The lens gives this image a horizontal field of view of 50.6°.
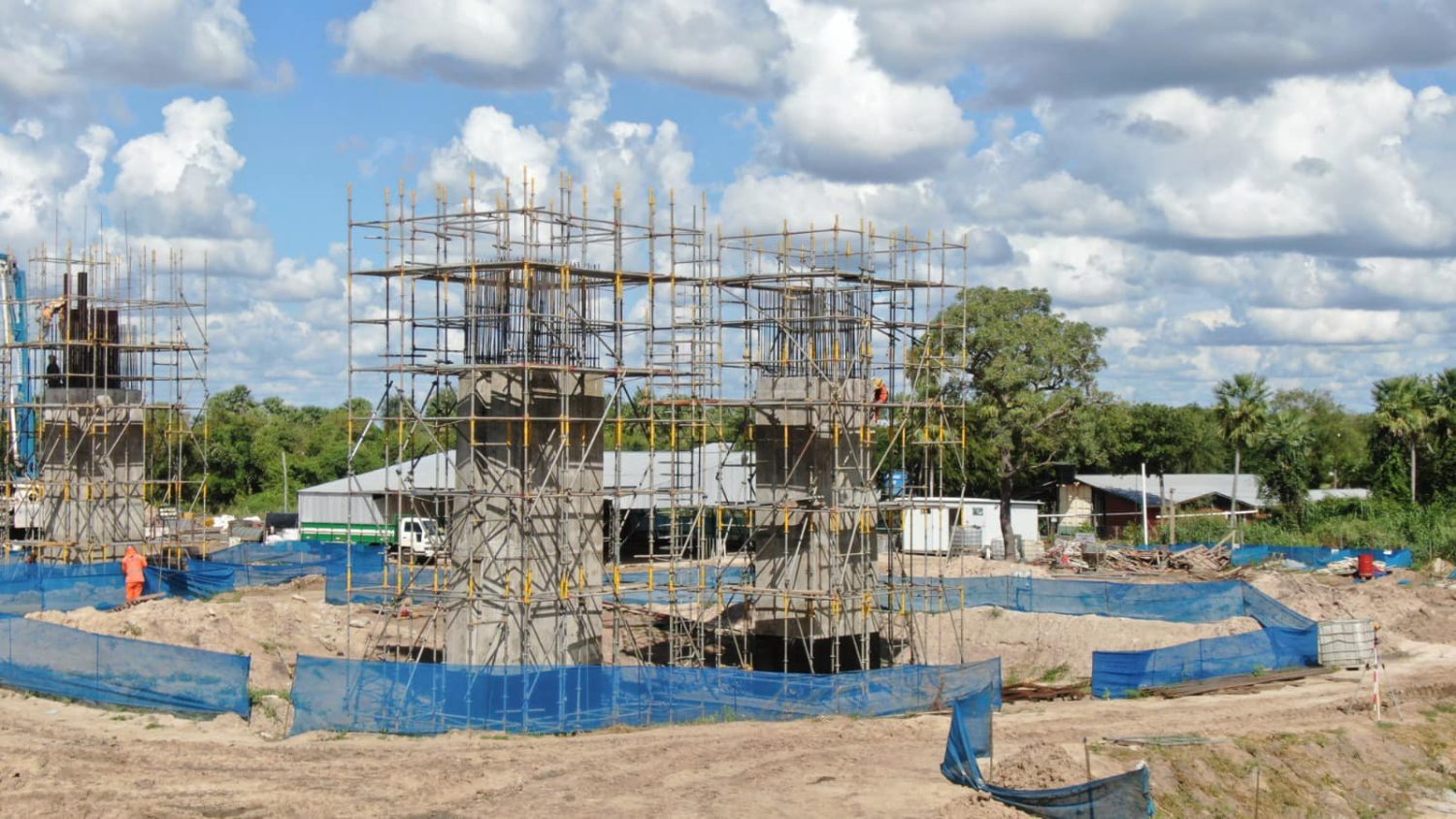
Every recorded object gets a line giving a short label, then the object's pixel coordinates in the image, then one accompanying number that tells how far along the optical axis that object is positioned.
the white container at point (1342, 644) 31.61
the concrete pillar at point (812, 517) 30.27
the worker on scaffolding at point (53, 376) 40.25
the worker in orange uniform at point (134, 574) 34.53
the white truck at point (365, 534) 50.88
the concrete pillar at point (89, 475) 39.81
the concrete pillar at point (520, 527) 27.22
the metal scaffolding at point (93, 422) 39.84
